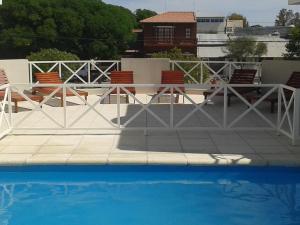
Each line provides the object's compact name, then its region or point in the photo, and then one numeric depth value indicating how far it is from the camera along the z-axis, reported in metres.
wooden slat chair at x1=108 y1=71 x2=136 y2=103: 8.93
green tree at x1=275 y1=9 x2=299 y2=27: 70.62
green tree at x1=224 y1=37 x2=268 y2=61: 34.42
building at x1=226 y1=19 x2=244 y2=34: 53.53
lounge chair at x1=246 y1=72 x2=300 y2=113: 7.25
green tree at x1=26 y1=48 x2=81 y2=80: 12.06
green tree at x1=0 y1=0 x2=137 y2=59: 27.84
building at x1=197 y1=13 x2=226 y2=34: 52.40
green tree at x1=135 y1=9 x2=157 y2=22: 41.88
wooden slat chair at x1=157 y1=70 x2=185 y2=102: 8.95
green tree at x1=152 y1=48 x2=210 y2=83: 11.62
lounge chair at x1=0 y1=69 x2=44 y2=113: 7.15
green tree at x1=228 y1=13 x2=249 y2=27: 70.00
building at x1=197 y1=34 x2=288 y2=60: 35.41
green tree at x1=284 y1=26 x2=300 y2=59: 29.39
